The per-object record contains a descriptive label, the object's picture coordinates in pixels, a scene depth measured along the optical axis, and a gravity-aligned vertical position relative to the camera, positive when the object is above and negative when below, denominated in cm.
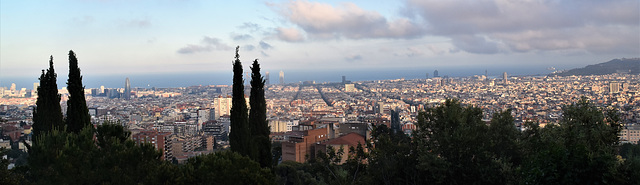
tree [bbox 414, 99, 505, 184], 783 -111
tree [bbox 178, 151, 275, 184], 673 -119
